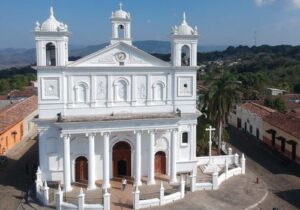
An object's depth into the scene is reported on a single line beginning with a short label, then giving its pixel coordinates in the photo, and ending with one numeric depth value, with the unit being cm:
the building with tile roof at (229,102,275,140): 3183
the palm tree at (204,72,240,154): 2509
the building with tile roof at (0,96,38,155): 2807
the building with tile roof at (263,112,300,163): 2548
